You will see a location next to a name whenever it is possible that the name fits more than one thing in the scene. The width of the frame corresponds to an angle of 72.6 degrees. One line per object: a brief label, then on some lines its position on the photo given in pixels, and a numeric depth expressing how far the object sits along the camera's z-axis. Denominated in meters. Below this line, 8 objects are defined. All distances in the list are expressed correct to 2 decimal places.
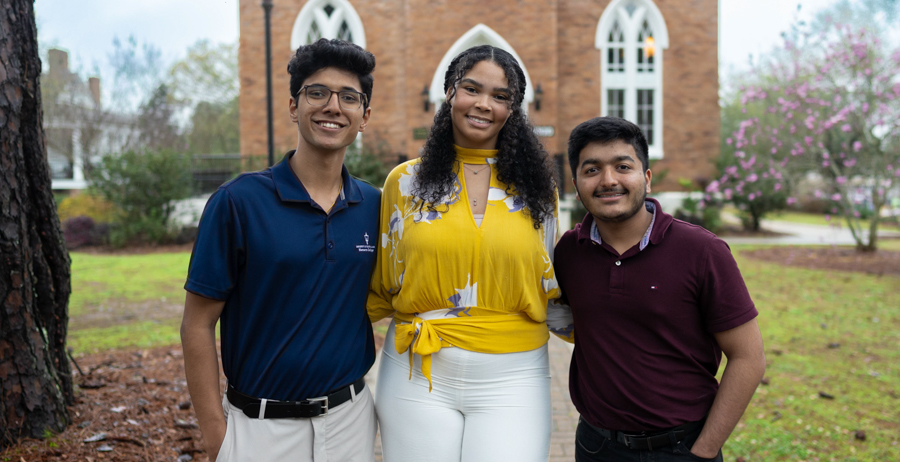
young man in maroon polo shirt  2.12
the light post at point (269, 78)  9.42
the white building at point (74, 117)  21.53
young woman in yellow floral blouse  2.35
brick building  16.39
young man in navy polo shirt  2.12
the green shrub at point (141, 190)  14.56
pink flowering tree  11.79
